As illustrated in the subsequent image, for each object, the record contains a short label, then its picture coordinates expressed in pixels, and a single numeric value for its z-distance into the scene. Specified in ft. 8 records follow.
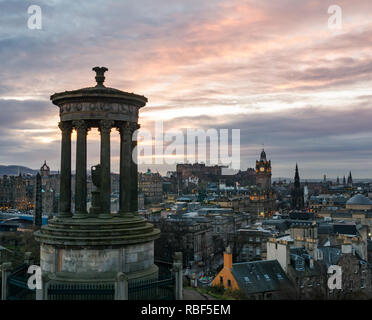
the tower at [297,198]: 610.15
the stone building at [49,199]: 519.60
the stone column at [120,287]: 51.31
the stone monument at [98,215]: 56.85
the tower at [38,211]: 362.94
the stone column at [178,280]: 58.18
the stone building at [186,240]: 279.96
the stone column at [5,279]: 58.95
